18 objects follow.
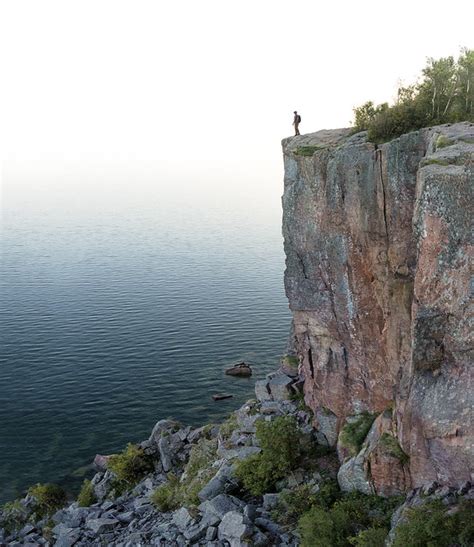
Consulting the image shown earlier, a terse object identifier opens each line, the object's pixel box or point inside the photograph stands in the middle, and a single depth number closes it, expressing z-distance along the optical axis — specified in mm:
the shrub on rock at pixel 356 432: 34312
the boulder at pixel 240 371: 79625
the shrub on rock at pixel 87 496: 47969
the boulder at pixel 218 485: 35469
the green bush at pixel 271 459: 35156
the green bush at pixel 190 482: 38362
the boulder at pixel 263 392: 48312
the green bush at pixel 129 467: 49906
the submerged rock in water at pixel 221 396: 73250
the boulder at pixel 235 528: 29750
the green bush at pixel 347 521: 26914
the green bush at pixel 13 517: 47969
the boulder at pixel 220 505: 32656
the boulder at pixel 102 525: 39403
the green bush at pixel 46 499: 49281
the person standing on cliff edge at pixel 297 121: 45125
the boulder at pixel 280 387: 47159
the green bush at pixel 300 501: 31625
